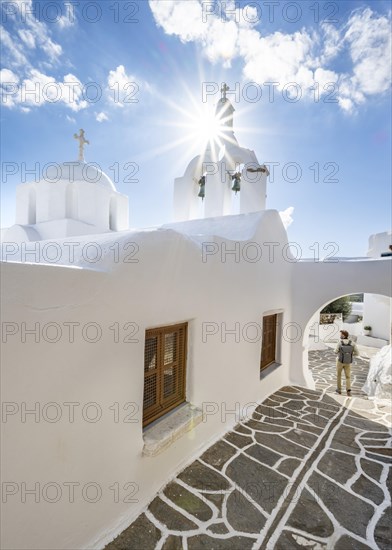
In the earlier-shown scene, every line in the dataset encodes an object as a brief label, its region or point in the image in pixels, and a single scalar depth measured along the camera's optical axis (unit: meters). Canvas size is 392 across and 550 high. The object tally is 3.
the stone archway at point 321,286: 6.69
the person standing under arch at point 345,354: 7.21
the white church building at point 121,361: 2.09
